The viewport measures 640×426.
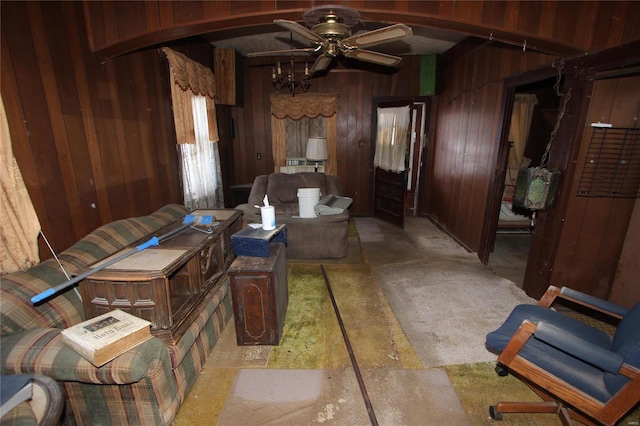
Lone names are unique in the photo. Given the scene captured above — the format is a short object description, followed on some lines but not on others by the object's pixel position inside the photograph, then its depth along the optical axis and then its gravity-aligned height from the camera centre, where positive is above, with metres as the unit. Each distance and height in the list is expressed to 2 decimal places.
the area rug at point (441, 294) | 2.37 -1.56
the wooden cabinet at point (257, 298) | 2.16 -1.16
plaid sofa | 1.41 -1.06
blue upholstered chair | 1.36 -1.12
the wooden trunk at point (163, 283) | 1.67 -0.86
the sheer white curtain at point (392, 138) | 4.94 -0.02
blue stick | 1.49 -0.71
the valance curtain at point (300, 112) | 5.58 +0.44
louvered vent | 2.52 -0.22
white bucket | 3.78 -0.78
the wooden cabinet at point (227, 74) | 4.79 +0.97
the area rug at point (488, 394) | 1.76 -1.59
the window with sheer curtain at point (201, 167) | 3.64 -0.40
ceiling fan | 1.94 +0.74
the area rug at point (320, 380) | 1.78 -1.58
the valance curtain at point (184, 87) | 3.24 +0.56
